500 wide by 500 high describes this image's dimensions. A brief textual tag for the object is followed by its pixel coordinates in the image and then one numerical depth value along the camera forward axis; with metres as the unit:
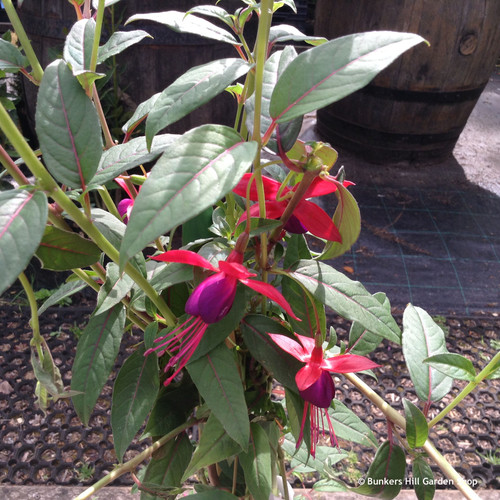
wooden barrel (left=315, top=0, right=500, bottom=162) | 1.59
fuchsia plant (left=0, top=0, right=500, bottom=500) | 0.21
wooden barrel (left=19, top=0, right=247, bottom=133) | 1.15
